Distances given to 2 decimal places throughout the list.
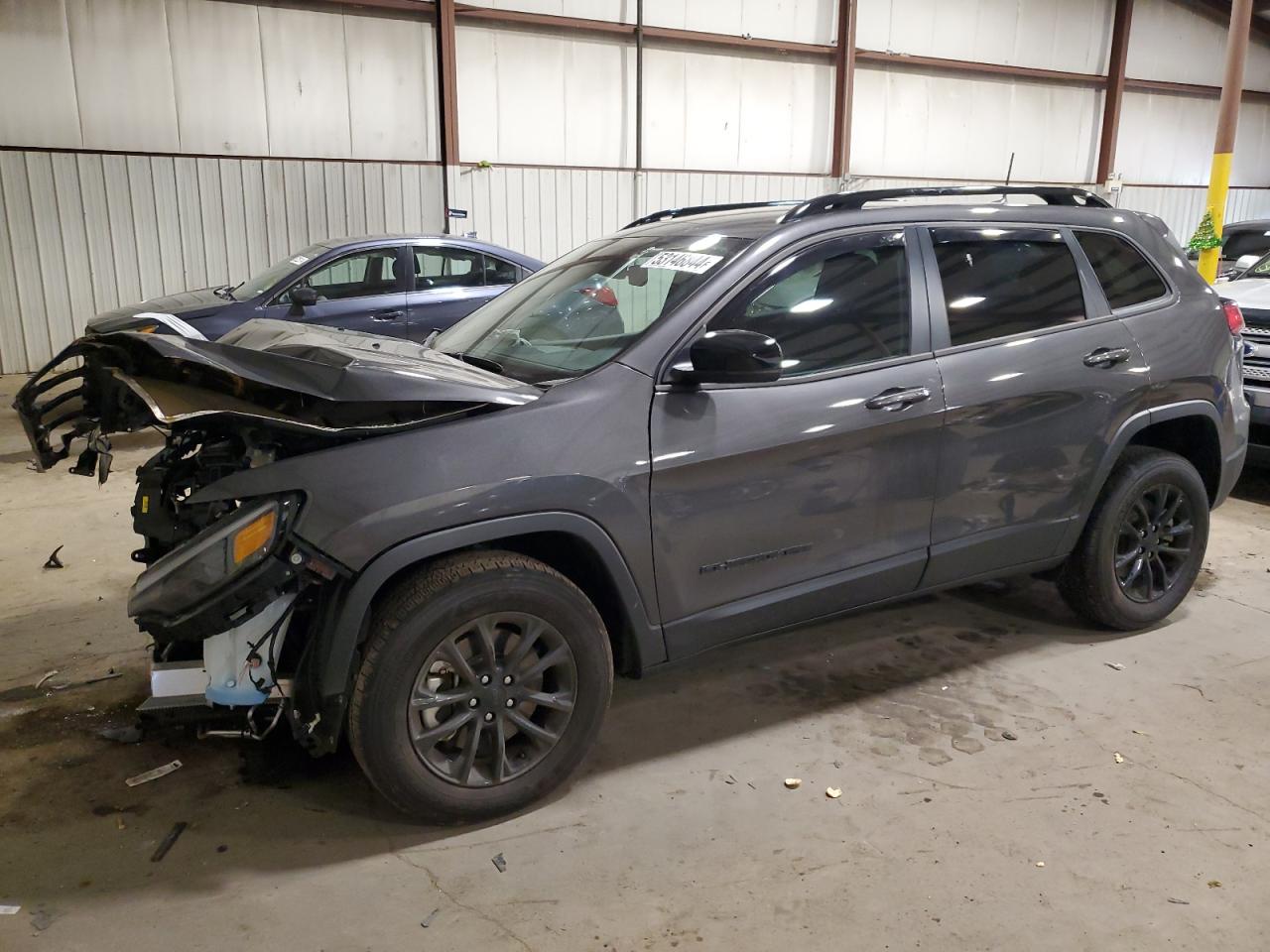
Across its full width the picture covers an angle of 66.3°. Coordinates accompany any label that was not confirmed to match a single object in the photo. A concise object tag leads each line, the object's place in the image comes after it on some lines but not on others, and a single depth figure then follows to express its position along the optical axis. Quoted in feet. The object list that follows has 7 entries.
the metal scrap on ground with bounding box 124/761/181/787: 9.72
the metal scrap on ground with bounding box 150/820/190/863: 8.60
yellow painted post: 31.73
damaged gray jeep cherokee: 8.27
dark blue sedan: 25.09
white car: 19.81
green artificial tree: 31.40
